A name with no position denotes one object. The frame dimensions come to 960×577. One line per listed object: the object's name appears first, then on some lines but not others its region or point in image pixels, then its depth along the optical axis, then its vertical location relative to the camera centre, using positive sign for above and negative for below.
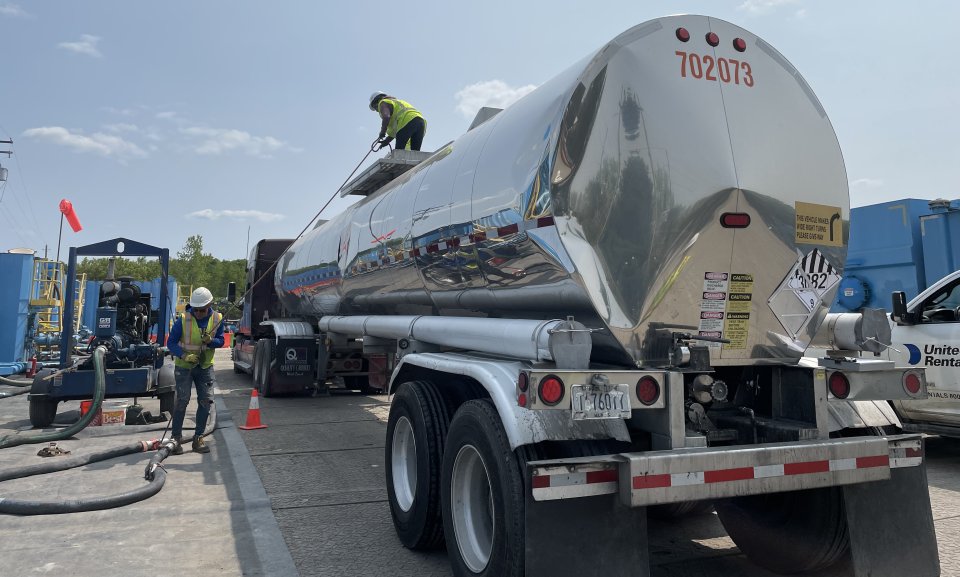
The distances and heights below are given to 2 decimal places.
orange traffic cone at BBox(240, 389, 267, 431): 8.69 -0.93
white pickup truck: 6.52 -0.01
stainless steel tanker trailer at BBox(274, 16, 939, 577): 3.01 +0.01
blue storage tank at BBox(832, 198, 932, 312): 9.83 +1.41
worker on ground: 7.44 -0.05
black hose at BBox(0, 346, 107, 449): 7.50 -0.84
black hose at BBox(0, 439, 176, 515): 5.02 -1.23
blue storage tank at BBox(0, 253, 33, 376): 14.50 +0.83
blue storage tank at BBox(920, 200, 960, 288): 9.27 +1.52
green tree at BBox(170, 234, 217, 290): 59.84 +7.27
